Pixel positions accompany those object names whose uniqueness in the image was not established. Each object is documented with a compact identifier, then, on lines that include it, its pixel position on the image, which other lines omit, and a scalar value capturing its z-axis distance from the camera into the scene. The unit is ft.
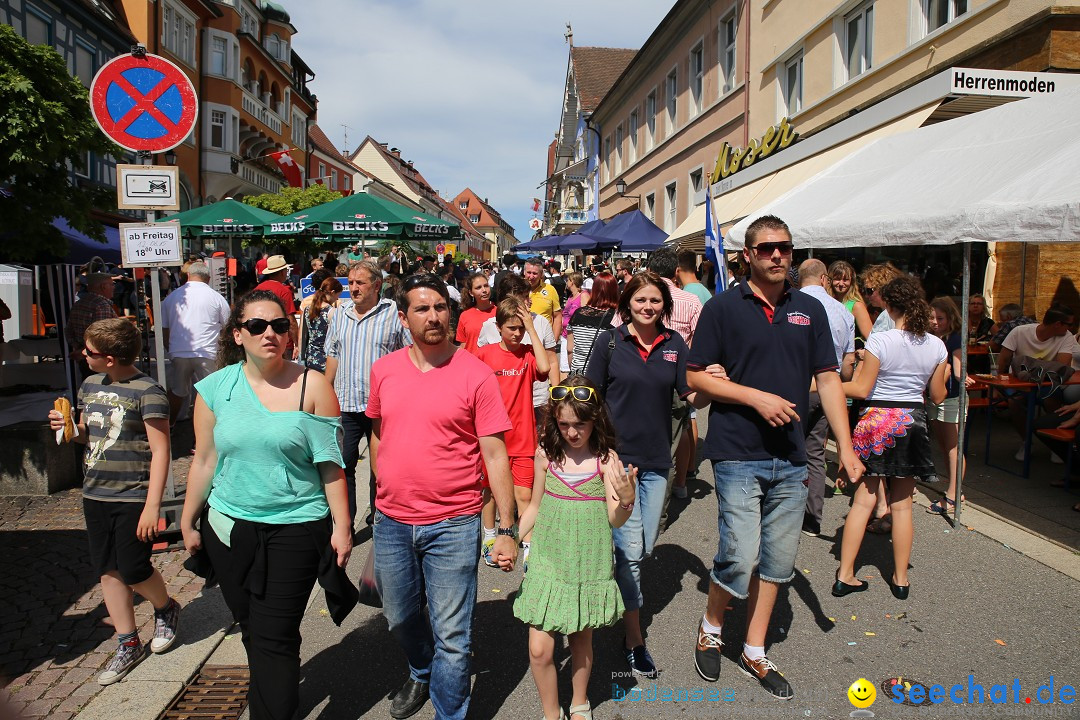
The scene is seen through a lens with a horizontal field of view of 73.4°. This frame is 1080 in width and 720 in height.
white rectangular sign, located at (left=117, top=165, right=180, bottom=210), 18.10
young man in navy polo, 10.94
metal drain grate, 10.86
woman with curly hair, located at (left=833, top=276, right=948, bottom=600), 14.56
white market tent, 16.30
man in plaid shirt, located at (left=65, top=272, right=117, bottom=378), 24.62
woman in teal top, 9.43
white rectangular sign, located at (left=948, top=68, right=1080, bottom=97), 28.84
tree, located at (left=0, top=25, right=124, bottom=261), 20.71
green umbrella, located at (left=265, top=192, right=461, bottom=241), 41.19
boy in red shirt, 16.12
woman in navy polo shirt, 12.40
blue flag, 24.83
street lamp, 89.16
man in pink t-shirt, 9.87
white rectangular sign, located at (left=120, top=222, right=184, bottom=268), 18.22
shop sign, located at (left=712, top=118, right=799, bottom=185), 49.47
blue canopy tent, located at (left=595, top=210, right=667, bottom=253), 52.01
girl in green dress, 9.70
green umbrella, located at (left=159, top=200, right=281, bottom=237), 44.62
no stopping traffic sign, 17.49
